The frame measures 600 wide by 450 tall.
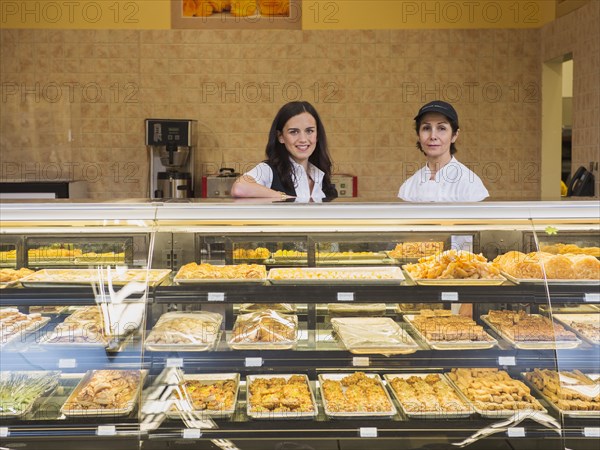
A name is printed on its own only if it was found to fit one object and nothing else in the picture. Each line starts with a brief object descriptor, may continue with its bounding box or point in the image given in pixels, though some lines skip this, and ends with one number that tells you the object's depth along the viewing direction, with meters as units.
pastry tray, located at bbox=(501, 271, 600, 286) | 3.12
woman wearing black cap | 3.93
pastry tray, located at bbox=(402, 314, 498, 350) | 3.22
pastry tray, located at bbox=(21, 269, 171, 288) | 3.15
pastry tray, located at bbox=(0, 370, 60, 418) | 3.07
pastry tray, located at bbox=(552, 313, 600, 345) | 3.30
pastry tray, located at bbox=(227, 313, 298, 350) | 3.18
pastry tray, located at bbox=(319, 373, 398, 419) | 3.13
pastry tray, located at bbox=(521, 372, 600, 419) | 3.11
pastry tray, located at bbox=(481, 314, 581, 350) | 3.22
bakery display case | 3.06
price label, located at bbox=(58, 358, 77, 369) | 3.19
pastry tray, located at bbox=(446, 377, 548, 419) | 3.12
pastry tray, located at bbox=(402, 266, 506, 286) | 3.11
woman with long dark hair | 4.09
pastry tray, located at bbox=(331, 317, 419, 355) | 3.24
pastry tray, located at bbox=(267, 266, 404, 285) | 3.13
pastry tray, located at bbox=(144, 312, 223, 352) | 3.15
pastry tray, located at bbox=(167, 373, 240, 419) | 3.11
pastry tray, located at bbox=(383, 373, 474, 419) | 3.14
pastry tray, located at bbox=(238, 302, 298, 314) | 3.35
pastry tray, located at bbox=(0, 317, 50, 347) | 3.20
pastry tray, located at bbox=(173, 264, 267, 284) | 3.12
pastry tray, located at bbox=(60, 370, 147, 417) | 3.06
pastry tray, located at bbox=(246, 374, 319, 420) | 3.12
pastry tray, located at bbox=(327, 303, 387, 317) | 3.39
